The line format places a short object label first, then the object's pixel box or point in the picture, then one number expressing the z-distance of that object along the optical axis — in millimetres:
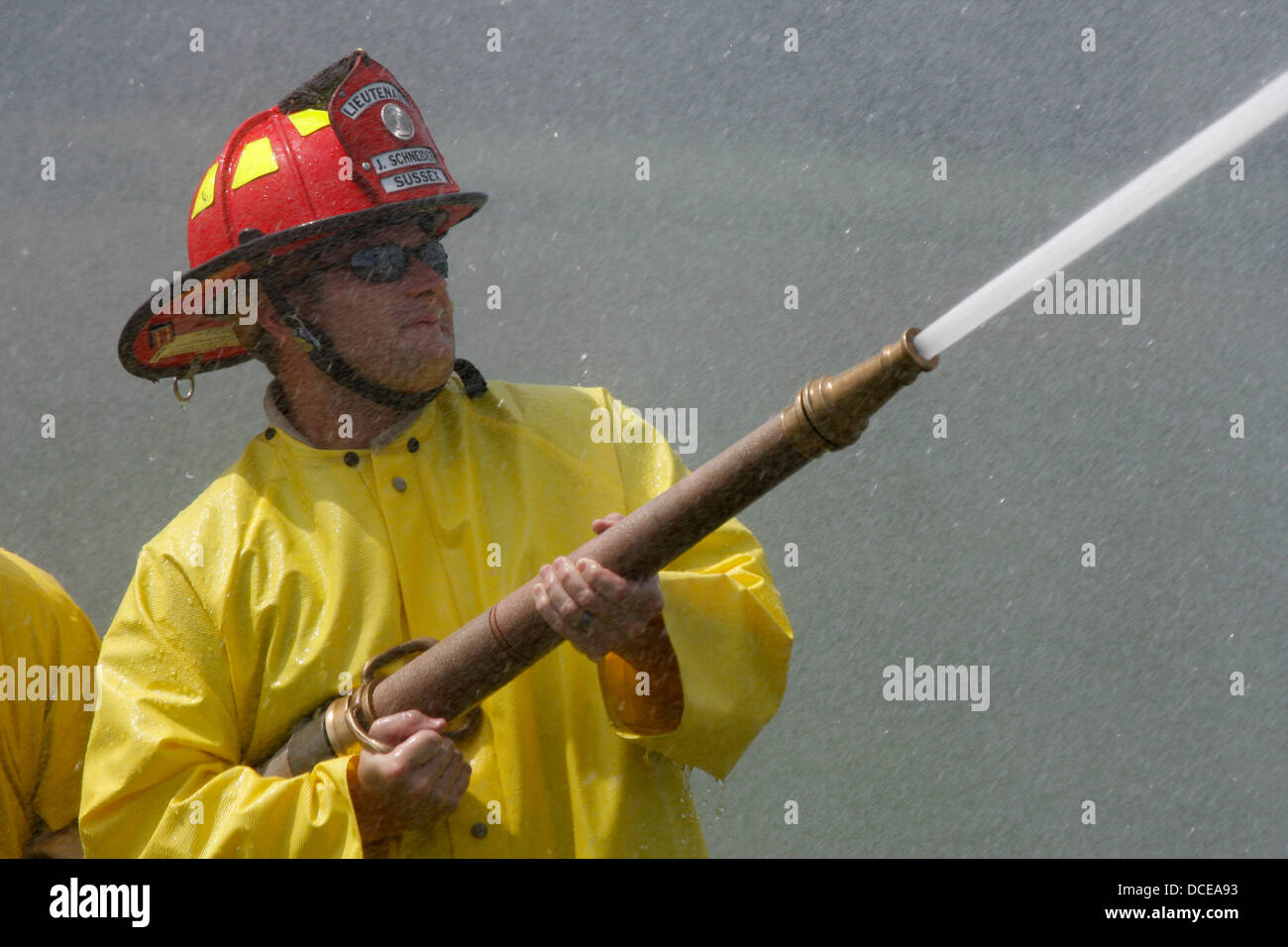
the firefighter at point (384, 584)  3006
